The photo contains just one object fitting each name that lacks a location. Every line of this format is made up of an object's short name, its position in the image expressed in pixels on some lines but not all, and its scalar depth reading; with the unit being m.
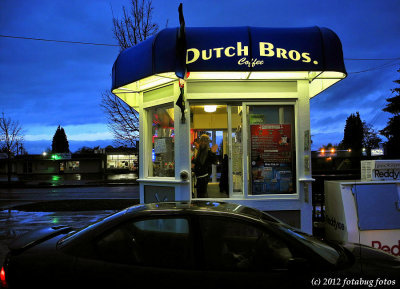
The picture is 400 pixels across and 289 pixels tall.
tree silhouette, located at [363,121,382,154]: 62.31
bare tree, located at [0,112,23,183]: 29.50
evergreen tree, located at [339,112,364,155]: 68.05
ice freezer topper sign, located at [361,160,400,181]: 6.01
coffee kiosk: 5.79
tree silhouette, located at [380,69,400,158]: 32.94
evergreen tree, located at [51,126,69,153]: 84.70
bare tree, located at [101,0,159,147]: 12.45
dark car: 2.52
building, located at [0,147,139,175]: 56.38
